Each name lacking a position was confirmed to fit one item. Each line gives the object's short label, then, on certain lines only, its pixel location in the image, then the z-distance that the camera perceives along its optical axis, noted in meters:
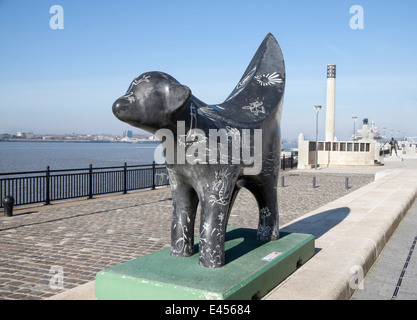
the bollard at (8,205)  9.46
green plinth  3.25
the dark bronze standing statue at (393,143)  39.00
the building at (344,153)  29.45
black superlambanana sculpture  3.31
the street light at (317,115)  27.55
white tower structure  35.80
